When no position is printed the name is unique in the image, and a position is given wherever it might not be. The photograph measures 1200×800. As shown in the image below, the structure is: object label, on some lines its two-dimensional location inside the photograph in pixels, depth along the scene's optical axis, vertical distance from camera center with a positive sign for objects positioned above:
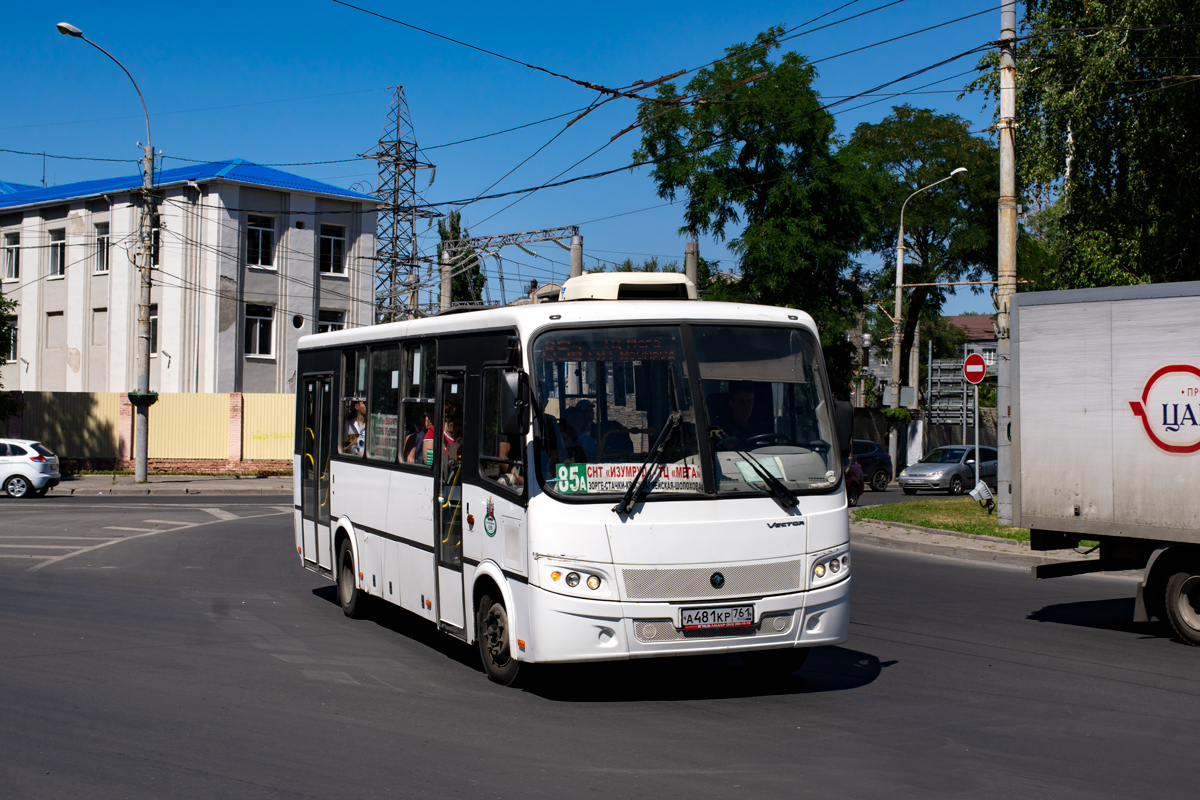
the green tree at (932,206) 58.03 +10.80
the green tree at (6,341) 35.00 +2.39
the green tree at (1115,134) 22.30 +5.88
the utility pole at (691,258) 27.86 +3.92
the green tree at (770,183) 40.03 +8.38
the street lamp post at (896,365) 41.02 +2.03
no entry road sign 22.56 +1.00
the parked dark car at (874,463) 37.81 -1.41
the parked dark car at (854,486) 28.16 -1.61
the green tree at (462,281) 54.00 +6.86
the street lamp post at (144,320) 31.39 +2.72
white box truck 10.01 -0.11
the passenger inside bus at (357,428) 11.09 -0.08
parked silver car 35.44 -1.62
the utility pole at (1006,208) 18.33 +3.46
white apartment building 43.31 +5.61
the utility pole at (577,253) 29.62 +4.27
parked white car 28.66 -1.22
